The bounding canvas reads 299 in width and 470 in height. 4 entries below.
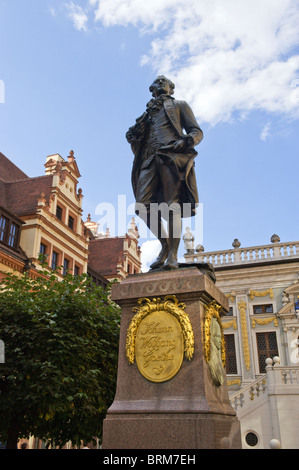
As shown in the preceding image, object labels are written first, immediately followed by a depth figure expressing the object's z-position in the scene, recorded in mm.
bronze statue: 5371
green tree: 8531
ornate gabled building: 20375
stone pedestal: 3842
